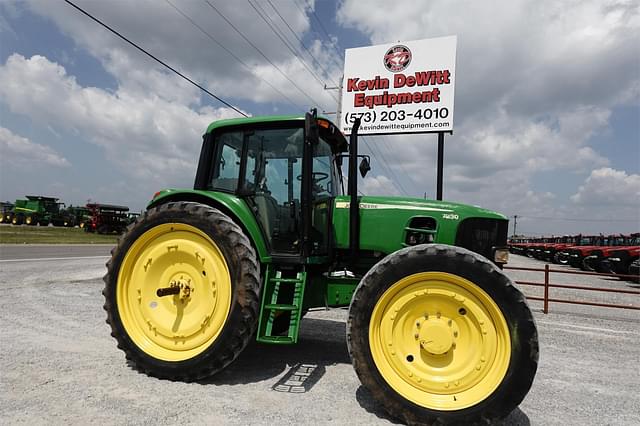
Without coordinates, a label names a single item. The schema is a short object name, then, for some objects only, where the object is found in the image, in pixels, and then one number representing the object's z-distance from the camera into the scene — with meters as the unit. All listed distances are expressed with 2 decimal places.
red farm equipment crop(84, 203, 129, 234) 29.33
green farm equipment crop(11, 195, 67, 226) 33.25
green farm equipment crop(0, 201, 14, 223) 33.94
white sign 11.43
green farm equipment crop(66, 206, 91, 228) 35.34
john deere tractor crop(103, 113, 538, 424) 2.62
